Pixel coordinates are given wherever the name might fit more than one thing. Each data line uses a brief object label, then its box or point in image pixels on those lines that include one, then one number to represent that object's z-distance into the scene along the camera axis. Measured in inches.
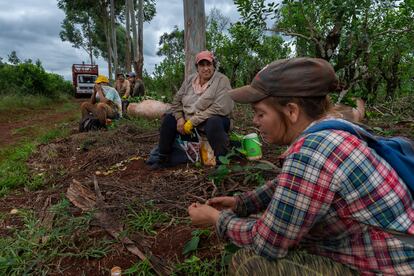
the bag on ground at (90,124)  239.8
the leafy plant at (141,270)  67.4
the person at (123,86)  345.4
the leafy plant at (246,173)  97.5
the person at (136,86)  371.6
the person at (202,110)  123.8
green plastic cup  125.6
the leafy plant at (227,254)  58.8
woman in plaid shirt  37.0
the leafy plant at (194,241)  70.4
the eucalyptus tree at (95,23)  728.7
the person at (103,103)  242.4
